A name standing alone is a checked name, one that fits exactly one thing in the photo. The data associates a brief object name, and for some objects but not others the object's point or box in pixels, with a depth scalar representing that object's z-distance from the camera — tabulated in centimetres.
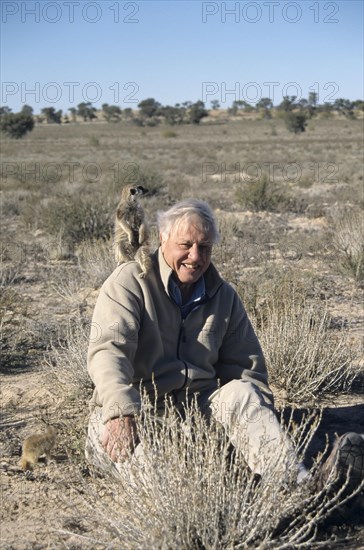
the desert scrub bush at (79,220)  1140
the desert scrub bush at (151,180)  1706
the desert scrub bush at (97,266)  823
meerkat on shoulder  395
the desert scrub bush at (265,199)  1500
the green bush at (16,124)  5194
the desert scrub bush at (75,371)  501
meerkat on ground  406
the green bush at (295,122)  5311
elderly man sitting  350
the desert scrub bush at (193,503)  292
